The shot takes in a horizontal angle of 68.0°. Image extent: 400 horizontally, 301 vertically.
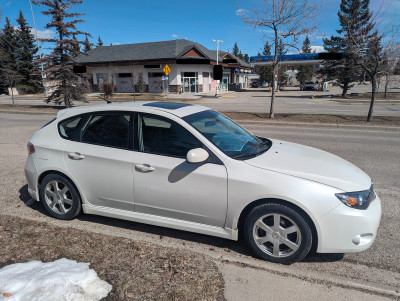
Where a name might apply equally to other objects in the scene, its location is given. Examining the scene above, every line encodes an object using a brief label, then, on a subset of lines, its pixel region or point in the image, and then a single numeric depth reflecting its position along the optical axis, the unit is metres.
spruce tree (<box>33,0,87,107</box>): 20.77
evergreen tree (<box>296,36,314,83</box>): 63.25
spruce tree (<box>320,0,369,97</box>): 31.00
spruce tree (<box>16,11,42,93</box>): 49.47
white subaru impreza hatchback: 2.86
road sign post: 25.09
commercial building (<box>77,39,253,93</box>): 40.44
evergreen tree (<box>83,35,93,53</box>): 21.83
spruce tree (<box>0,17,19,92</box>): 47.09
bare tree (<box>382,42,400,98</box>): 12.51
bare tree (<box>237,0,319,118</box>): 13.44
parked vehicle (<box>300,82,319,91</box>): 49.75
